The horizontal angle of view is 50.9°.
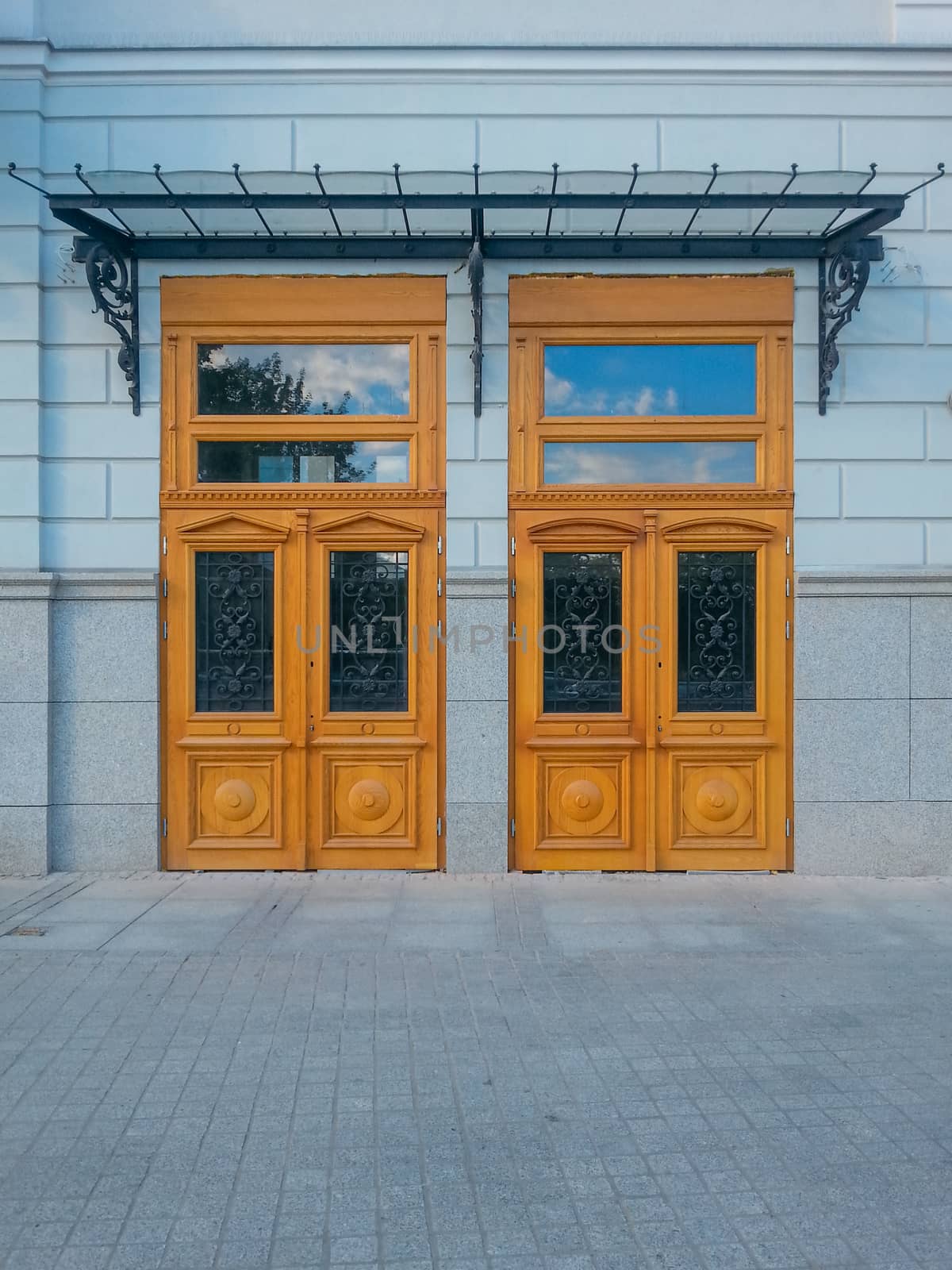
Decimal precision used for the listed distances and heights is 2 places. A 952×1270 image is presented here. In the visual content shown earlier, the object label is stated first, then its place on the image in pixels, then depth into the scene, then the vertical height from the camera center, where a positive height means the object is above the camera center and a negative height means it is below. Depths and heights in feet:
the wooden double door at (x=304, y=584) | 26.30 +1.53
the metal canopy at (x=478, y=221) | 23.75 +10.57
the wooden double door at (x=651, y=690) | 26.32 -1.22
